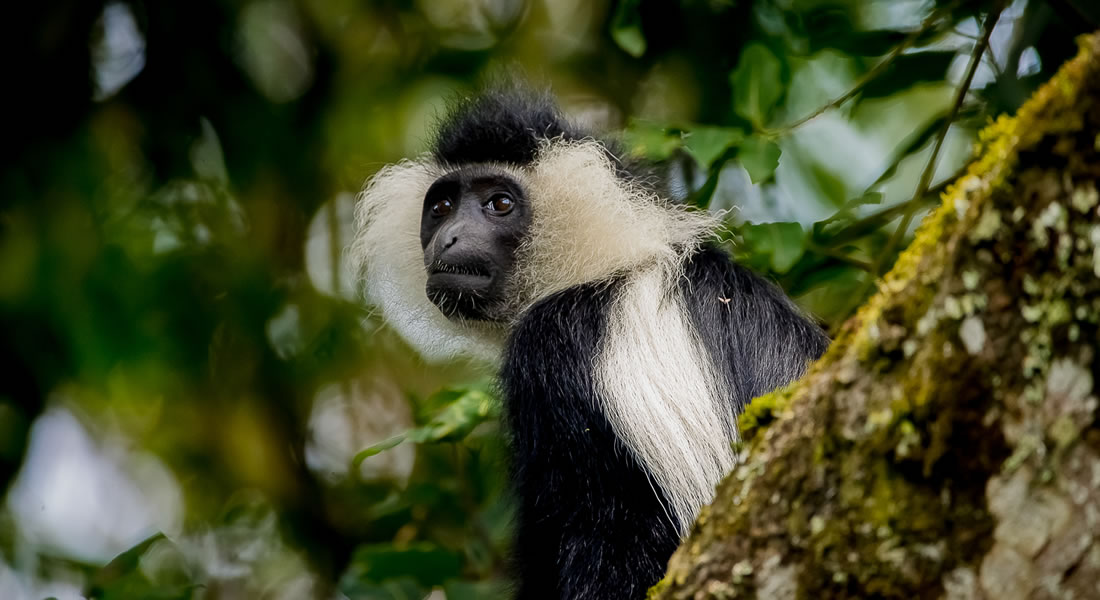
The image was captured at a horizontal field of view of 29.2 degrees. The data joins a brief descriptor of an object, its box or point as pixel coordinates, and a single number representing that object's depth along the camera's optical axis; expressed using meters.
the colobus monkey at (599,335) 5.73
